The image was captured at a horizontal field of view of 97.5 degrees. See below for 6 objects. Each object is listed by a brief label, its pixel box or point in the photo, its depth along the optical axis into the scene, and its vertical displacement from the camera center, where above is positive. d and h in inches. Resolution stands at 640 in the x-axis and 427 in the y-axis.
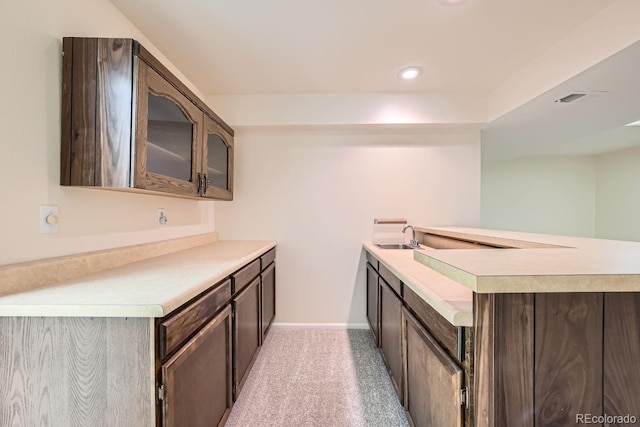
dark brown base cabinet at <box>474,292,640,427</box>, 31.6 -16.0
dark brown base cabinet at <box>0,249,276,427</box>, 33.8 -19.3
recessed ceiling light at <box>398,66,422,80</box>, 84.7 +44.1
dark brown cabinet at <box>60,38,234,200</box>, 47.6 +17.0
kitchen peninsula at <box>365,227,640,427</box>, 31.1 -14.7
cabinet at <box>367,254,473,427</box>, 35.4 -23.3
